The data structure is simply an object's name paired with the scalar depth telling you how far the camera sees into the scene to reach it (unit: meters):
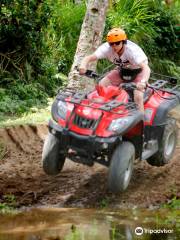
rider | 11.77
